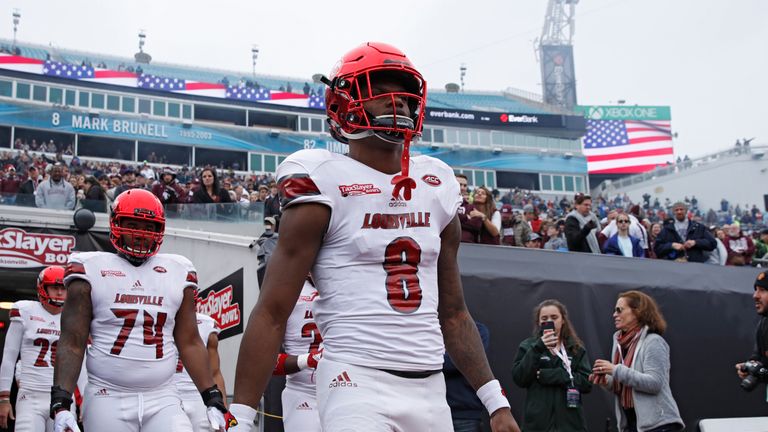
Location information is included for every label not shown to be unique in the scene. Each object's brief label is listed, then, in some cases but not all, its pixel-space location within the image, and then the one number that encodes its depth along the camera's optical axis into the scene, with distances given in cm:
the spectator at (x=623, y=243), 1037
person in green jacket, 584
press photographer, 592
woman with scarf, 596
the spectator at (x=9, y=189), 1341
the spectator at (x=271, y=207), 1007
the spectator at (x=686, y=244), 1075
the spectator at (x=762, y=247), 1353
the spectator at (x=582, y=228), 997
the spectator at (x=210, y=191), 1184
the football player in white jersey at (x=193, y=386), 747
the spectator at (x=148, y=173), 1749
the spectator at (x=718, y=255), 1128
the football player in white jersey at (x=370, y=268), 251
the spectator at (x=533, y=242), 1077
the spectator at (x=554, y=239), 1154
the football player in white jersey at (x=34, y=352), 714
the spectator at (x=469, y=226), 892
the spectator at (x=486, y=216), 898
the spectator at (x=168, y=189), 1272
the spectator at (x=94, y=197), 1354
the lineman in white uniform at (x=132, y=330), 451
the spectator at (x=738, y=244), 1280
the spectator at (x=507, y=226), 1073
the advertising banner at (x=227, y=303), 961
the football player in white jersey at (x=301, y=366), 534
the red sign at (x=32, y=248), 1306
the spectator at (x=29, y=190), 1344
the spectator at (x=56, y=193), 1359
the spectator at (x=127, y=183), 1364
